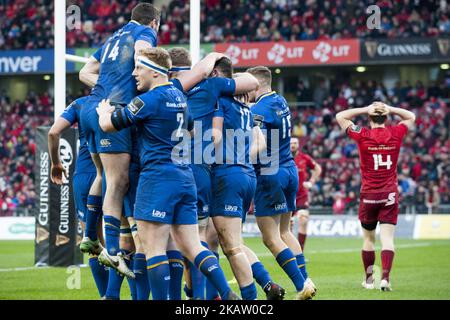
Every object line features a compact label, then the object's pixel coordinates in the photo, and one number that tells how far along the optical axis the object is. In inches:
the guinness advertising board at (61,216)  594.9
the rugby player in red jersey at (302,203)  704.4
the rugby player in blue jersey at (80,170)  372.5
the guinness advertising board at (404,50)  1373.0
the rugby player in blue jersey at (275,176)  403.5
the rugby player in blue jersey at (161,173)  307.0
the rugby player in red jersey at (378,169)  489.1
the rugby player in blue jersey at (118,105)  337.1
